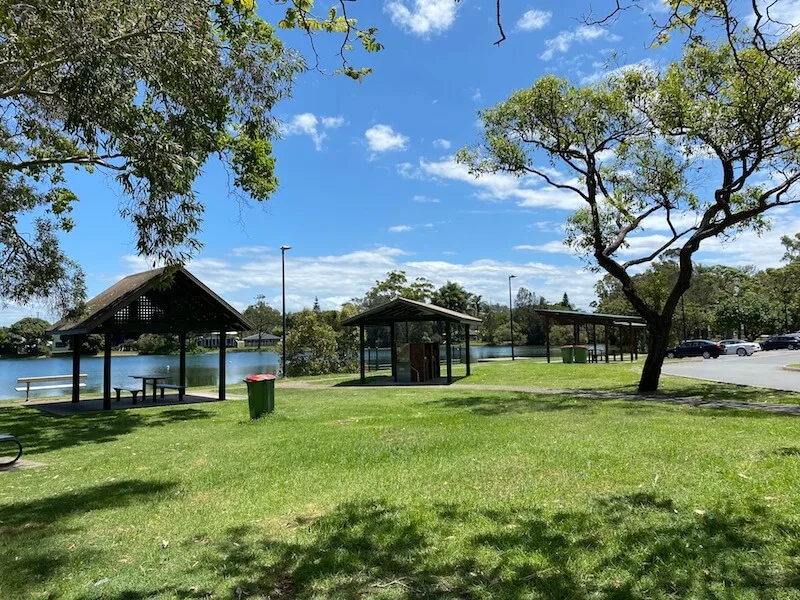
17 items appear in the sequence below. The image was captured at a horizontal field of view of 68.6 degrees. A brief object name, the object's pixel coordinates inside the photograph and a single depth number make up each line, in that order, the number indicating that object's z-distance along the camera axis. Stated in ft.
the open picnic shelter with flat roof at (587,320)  116.98
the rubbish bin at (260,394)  40.88
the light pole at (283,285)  106.32
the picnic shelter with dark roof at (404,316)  74.33
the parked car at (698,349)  133.18
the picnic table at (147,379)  58.35
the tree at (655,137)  47.06
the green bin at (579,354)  118.73
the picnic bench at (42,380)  64.58
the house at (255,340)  353.31
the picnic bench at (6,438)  25.28
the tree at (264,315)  339.57
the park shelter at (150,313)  52.03
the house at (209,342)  350.37
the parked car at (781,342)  156.04
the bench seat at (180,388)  57.27
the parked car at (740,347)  141.18
